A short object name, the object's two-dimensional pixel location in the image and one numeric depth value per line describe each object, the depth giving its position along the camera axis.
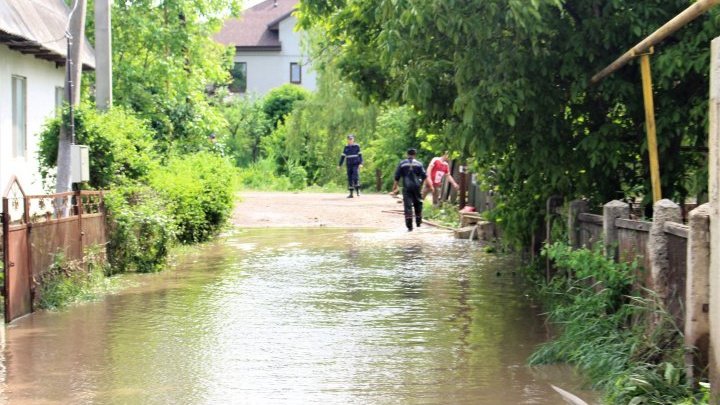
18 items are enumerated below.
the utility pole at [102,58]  17.55
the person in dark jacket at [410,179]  22.88
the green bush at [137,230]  15.05
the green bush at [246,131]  54.22
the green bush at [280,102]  55.91
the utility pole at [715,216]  6.79
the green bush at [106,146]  15.30
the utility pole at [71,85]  14.64
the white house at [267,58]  66.06
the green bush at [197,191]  17.86
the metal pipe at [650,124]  9.58
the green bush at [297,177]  43.31
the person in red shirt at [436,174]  29.23
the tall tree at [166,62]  29.03
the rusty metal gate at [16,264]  11.02
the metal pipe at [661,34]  7.86
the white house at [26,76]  19.16
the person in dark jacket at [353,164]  35.12
